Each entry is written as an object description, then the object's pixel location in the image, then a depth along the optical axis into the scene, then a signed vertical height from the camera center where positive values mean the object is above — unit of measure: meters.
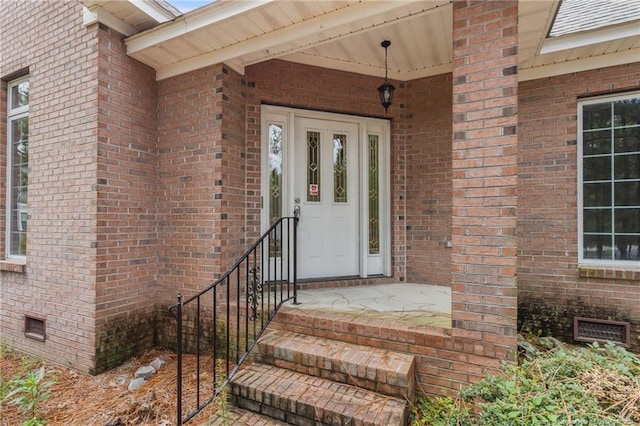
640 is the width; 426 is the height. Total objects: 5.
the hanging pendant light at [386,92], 3.74 +1.42
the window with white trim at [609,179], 3.41 +0.39
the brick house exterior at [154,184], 3.17 +0.32
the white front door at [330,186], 3.87 +0.35
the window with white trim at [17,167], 3.90 +0.56
